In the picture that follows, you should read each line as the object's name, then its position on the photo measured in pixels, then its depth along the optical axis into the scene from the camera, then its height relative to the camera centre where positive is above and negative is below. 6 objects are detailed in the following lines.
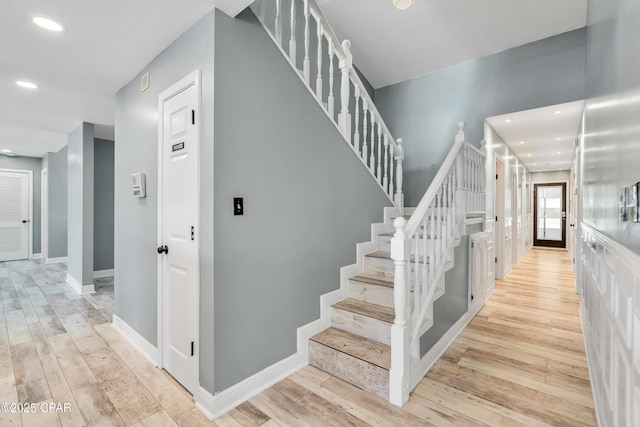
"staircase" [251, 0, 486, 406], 1.85 -0.49
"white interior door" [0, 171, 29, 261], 6.68 -0.02
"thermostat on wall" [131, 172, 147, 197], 2.46 +0.25
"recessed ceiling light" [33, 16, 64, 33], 1.88 +1.26
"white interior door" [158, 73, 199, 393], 1.89 -0.15
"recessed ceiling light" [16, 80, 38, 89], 2.75 +1.25
